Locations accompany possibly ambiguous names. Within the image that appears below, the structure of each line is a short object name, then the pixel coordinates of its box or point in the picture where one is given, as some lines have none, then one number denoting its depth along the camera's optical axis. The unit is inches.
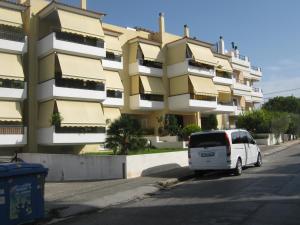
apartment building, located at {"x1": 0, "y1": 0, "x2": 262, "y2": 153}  852.9
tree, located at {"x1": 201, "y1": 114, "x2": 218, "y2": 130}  1276.0
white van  540.1
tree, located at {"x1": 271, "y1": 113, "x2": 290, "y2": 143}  1361.6
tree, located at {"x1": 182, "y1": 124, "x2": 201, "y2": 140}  1058.1
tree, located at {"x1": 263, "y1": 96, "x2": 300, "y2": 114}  2367.1
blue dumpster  260.7
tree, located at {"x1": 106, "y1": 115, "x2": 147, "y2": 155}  609.6
